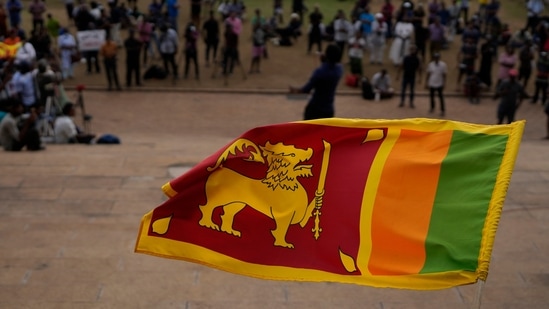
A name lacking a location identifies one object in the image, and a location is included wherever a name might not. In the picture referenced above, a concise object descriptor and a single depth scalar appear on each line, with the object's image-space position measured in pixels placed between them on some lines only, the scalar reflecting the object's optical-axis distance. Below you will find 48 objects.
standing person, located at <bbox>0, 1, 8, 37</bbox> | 23.01
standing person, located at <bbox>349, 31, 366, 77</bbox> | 21.70
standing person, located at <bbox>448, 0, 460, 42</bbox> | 26.47
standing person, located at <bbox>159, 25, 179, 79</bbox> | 21.28
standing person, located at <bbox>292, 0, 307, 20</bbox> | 28.22
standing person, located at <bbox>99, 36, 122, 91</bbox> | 20.58
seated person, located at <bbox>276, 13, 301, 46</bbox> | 25.61
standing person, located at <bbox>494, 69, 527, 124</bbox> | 16.84
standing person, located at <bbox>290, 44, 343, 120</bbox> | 10.87
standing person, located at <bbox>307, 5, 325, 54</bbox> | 23.92
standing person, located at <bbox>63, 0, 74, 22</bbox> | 27.14
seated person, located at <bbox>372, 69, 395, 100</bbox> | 20.61
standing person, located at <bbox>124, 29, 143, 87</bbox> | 20.61
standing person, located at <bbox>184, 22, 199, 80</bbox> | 21.19
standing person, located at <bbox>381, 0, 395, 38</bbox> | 25.38
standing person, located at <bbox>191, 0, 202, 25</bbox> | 26.42
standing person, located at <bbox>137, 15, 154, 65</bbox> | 22.59
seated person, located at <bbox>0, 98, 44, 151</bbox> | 13.16
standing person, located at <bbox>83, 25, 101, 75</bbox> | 22.28
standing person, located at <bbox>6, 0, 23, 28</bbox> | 24.70
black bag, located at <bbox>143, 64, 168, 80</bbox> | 21.80
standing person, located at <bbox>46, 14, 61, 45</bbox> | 23.91
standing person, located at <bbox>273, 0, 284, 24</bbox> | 27.70
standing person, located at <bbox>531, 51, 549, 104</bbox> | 19.83
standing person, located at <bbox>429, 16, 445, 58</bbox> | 23.53
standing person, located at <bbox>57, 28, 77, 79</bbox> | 21.58
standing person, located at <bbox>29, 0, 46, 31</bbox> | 24.41
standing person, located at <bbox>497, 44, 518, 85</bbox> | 20.34
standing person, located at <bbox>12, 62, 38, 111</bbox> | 16.23
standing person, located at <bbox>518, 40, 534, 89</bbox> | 20.88
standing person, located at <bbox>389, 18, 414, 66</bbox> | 23.16
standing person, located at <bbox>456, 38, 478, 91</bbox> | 21.38
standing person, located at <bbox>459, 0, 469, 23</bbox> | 27.56
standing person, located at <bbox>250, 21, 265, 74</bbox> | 22.52
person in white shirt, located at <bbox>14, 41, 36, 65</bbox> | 18.67
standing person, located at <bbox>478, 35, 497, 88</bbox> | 21.69
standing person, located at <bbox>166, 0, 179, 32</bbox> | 25.77
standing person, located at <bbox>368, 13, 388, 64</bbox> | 23.48
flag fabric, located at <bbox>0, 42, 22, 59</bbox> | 19.58
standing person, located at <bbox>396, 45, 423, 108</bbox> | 19.19
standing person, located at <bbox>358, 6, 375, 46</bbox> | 24.22
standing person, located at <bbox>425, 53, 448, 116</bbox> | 19.16
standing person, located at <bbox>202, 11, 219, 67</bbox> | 22.50
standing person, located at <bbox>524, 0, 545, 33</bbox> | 26.30
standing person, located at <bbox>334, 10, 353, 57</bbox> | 23.46
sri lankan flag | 5.81
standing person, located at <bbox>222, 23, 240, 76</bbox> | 21.56
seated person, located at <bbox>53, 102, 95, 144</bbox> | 14.50
